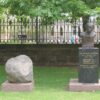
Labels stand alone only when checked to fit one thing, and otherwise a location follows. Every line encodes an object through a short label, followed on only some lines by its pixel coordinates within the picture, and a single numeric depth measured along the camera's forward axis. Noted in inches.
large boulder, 393.9
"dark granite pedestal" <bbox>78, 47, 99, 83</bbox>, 406.6
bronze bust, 421.0
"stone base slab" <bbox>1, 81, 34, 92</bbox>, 392.5
